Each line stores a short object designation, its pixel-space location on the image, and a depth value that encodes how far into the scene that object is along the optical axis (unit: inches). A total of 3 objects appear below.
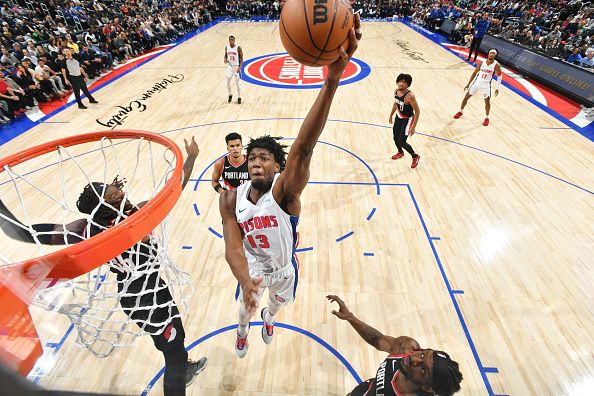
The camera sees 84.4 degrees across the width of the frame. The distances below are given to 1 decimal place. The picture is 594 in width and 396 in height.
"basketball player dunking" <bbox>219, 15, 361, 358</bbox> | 72.6
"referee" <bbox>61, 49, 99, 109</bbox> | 315.6
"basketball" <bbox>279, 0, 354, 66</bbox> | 71.7
